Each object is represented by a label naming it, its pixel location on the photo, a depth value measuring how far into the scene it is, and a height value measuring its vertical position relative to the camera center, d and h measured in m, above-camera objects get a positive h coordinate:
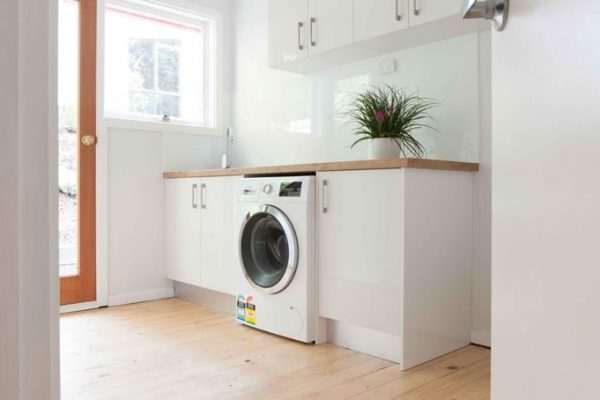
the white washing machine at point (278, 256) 2.46 -0.34
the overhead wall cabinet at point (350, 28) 2.38 +0.86
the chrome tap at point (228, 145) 3.92 +0.37
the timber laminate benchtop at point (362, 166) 2.12 +0.12
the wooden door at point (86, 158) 3.28 +0.22
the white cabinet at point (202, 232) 3.09 -0.27
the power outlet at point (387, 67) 2.84 +0.72
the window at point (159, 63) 3.55 +0.97
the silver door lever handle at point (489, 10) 0.60 +0.22
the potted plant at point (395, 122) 2.45 +0.35
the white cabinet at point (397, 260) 2.13 -0.31
